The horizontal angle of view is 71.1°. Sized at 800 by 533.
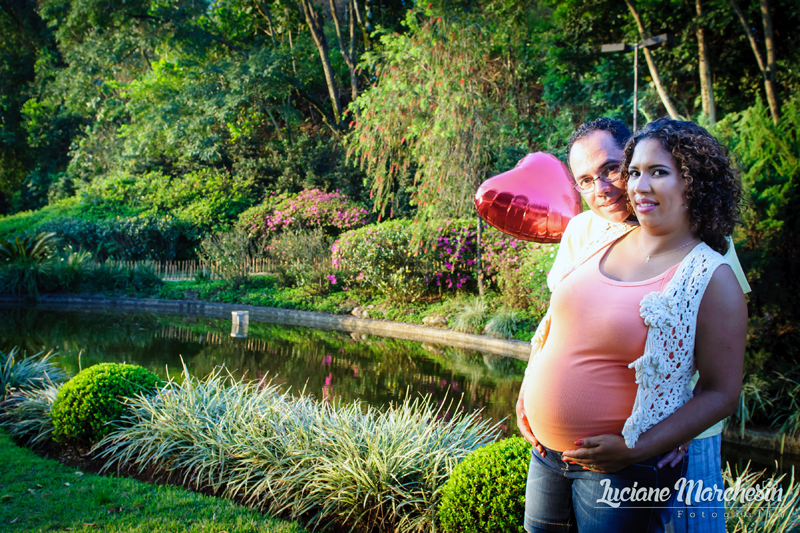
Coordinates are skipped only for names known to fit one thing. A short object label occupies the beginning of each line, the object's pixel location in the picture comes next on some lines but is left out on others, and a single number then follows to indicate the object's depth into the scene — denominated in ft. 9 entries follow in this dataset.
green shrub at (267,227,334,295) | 42.01
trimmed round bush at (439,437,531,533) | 8.02
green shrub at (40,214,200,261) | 52.26
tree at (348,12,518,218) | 32.35
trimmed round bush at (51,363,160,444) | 12.97
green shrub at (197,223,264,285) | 44.88
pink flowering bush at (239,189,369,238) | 49.62
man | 4.61
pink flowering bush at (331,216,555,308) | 34.91
